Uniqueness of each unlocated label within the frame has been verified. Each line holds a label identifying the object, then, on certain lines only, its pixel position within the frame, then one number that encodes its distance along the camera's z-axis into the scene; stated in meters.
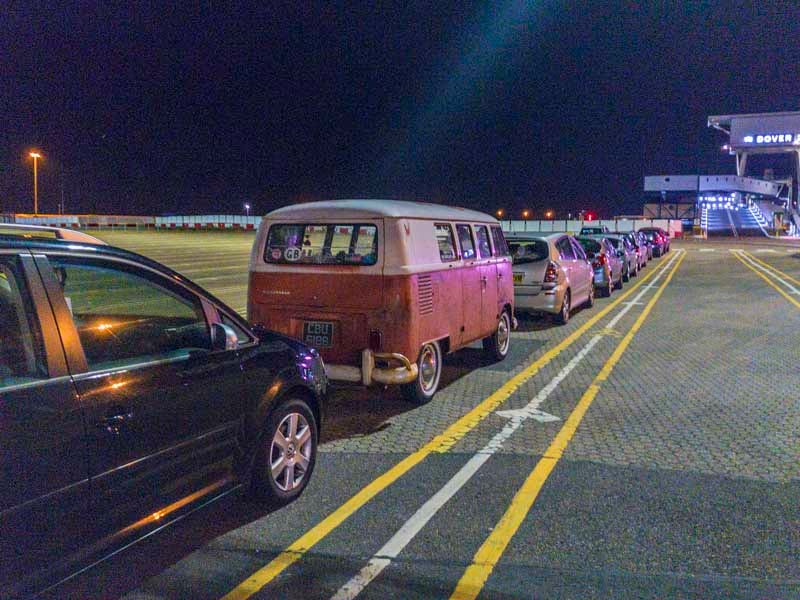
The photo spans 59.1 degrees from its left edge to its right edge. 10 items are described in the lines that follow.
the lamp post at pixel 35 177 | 45.59
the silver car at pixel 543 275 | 12.16
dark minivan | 2.90
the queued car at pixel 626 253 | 21.14
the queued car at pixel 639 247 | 25.68
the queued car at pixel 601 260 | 17.44
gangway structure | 74.12
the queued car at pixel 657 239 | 36.03
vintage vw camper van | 6.39
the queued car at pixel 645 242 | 29.46
